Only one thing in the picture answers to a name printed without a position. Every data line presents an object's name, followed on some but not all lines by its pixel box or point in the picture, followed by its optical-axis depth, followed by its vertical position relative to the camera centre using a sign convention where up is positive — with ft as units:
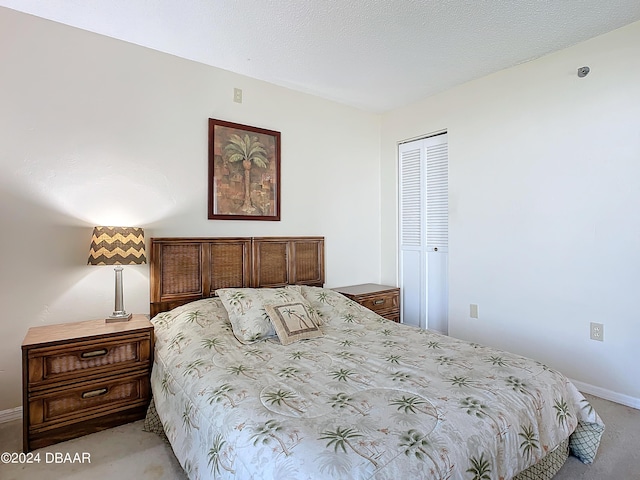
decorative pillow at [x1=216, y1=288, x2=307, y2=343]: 7.36 -1.43
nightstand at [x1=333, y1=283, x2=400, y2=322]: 11.30 -1.84
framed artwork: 9.73 +2.03
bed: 3.71 -2.08
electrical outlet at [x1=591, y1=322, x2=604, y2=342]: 8.50 -2.21
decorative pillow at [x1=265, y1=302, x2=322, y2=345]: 7.32 -1.72
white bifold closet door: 12.07 +0.33
